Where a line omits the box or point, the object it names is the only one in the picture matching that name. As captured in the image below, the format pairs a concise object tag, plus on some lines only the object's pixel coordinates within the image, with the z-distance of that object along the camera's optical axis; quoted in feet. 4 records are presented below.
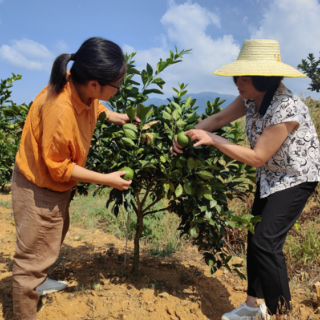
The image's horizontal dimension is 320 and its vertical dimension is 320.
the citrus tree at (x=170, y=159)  6.34
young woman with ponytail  5.48
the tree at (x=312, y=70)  28.55
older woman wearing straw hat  6.07
